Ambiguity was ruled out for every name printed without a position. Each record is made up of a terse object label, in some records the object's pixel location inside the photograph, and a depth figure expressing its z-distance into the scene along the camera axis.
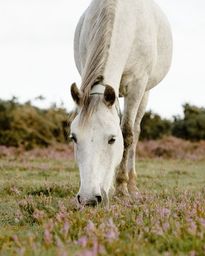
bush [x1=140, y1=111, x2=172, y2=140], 34.12
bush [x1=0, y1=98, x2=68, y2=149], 27.94
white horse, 5.84
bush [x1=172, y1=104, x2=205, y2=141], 35.91
